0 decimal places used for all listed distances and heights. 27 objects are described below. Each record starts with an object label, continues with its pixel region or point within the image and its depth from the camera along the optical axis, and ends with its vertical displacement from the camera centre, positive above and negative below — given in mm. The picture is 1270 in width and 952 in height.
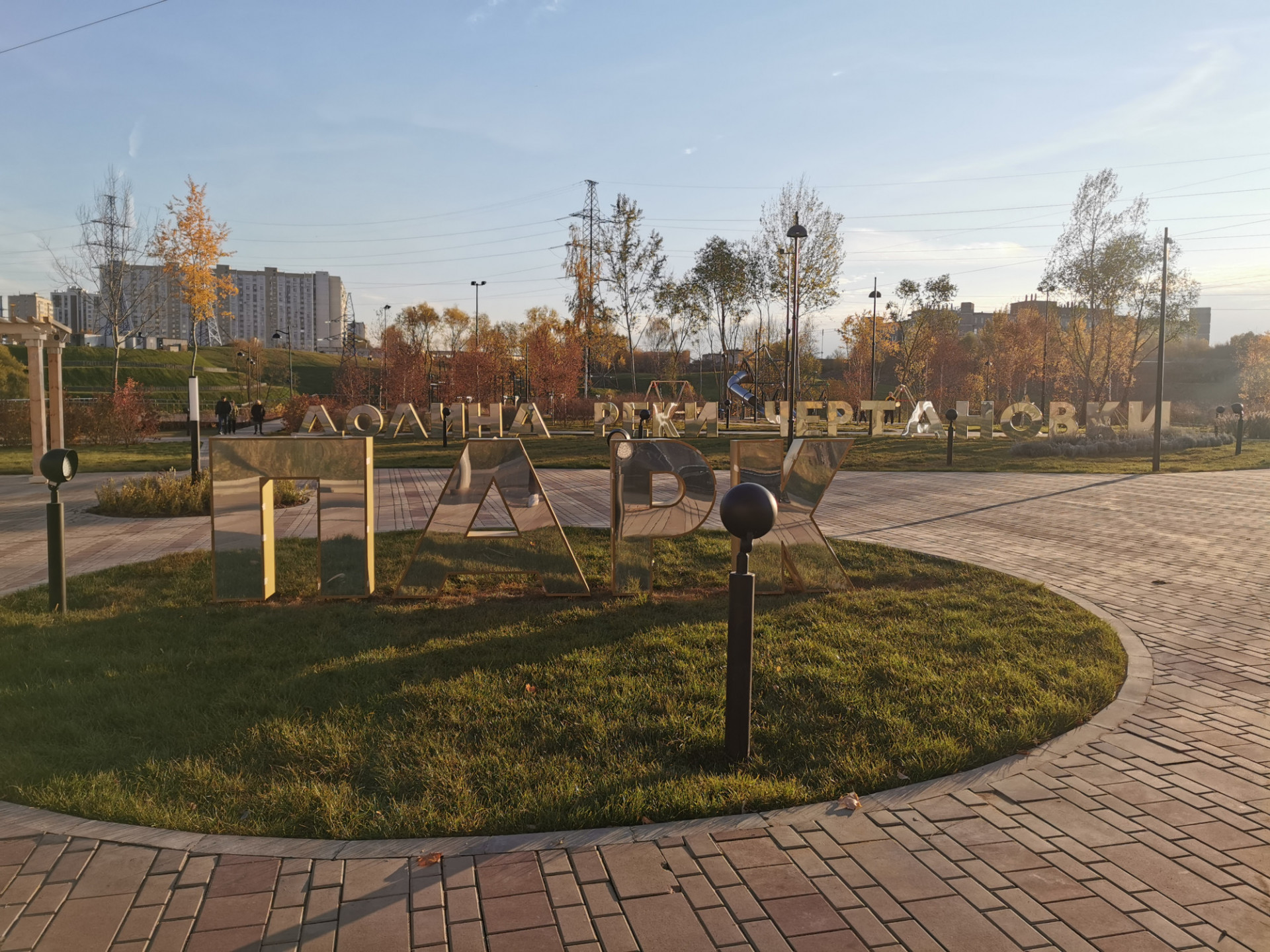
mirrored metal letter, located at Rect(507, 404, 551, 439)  30036 -952
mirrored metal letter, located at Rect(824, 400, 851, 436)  29109 -505
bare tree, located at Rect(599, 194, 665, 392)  53062 +8757
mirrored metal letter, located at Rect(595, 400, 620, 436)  30422 -711
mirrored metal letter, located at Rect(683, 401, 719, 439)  30969 -830
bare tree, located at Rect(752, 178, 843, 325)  43844 +7391
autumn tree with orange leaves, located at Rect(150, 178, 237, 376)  33062 +5611
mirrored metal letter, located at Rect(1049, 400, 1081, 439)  30031 -524
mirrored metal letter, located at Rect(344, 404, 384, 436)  25922 -855
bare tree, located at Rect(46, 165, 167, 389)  36156 +5394
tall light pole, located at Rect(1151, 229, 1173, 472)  20406 +748
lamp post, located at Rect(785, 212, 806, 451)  24250 +2364
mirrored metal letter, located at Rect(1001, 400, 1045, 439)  31141 -607
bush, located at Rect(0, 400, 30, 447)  24891 -937
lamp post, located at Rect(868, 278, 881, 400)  49150 +1531
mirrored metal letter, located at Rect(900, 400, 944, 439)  33938 -795
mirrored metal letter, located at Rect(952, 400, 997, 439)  33297 -812
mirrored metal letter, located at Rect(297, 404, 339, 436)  27672 -926
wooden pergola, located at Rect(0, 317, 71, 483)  15469 +433
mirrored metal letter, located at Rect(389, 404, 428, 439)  29125 -870
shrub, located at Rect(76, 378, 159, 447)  25297 -863
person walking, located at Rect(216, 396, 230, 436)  29844 -799
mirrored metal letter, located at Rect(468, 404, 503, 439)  28594 -826
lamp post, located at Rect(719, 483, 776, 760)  4039 -1115
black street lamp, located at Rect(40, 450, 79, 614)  6516 -1045
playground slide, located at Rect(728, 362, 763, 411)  51281 +702
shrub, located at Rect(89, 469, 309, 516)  11812 -1502
